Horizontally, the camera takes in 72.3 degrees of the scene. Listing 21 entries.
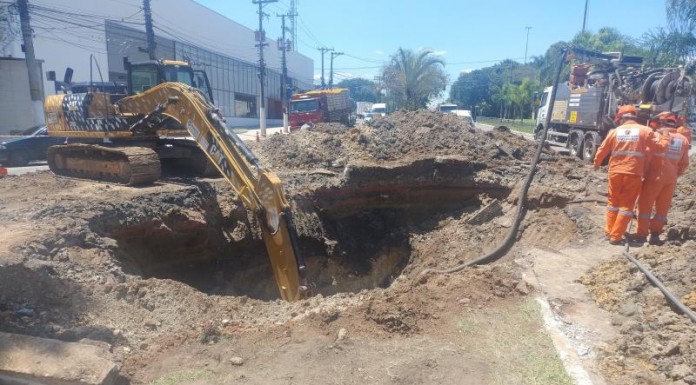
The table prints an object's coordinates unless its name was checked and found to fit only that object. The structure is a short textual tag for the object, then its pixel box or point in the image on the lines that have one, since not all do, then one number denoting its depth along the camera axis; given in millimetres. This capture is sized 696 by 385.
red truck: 25812
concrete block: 3346
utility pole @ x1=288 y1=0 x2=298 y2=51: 44919
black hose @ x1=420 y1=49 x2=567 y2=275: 6668
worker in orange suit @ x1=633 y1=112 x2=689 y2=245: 6375
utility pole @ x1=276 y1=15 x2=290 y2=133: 31672
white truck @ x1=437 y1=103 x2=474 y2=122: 38000
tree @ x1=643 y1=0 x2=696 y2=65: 29281
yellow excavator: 6008
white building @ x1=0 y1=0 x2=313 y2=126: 24109
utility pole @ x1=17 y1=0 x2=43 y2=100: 17938
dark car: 14938
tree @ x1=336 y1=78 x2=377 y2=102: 106262
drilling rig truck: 12102
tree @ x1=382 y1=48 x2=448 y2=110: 37844
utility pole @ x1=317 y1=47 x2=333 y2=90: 61147
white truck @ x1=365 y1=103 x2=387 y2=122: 46581
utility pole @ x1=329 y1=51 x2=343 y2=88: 62906
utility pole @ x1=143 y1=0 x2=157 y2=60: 21406
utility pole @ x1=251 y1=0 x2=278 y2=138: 28062
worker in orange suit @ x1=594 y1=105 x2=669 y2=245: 6234
